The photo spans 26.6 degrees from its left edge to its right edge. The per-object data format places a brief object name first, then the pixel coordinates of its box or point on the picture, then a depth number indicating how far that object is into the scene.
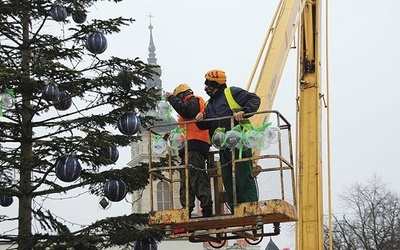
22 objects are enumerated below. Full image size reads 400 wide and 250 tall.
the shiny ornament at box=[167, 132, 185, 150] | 10.30
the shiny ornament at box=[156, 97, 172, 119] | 10.52
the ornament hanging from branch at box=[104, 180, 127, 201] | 14.22
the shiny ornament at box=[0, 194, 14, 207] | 15.34
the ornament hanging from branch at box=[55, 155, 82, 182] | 13.49
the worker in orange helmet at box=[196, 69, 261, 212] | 9.90
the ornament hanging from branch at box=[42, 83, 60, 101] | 13.61
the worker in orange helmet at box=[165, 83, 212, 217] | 10.15
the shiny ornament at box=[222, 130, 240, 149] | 9.55
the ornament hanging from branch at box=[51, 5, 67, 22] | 14.61
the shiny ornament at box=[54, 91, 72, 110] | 14.96
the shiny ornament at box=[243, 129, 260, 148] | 9.57
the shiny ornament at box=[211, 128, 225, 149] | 9.66
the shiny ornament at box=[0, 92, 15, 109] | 13.08
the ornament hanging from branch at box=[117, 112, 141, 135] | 14.21
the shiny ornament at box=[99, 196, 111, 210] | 15.39
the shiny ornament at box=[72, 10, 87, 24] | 15.74
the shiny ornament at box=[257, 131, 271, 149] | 9.55
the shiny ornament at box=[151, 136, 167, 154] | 10.58
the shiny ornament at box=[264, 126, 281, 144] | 9.56
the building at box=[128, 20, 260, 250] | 52.44
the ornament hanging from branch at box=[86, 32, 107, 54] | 14.62
